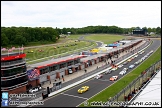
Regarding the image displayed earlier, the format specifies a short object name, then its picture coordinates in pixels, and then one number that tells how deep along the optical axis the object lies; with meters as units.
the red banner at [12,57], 41.66
